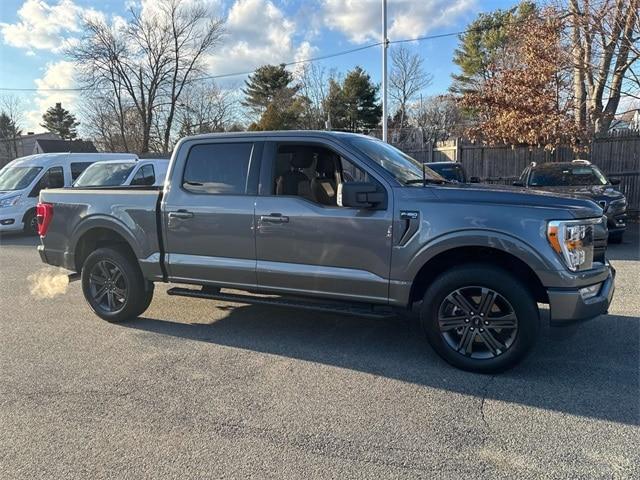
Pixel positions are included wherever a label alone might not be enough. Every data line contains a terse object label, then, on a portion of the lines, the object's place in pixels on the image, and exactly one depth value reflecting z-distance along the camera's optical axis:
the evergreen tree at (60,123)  69.31
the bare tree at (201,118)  43.50
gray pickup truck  3.83
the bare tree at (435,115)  44.31
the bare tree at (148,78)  39.25
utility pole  18.53
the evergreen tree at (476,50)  30.87
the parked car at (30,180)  13.20
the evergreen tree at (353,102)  42.19
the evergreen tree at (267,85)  45.72
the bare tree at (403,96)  44.53
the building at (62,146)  48.08
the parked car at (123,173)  13.32
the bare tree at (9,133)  50.94
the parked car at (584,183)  9.64
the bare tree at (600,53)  12.70
